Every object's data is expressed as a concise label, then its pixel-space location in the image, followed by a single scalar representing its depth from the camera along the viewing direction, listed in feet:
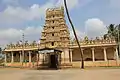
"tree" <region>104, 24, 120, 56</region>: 85.20
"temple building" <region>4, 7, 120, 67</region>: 68.17
